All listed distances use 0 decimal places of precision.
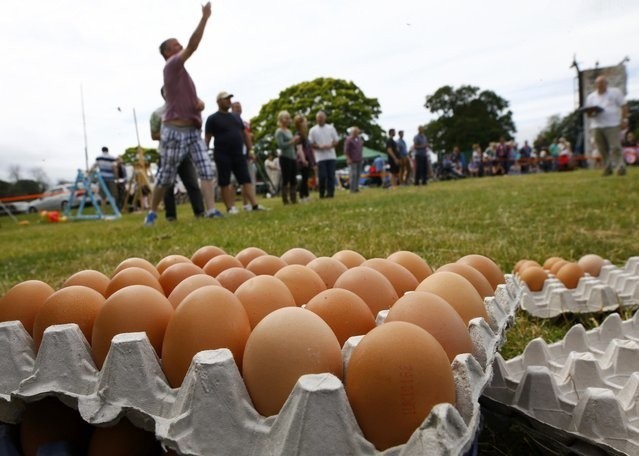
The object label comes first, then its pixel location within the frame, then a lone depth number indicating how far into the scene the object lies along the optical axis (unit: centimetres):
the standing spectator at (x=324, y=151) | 1209
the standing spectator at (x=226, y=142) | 802
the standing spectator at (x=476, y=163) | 2941
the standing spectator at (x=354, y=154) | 1495
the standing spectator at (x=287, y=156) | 1024
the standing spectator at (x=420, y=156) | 1762
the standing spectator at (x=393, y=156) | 1736
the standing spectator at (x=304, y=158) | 1196
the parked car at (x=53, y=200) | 2911
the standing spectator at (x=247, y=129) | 913
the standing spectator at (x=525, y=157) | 3144
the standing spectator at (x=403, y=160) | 1881
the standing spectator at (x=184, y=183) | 758
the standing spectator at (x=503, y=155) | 2884
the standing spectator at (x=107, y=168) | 1431
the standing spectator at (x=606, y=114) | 1071
